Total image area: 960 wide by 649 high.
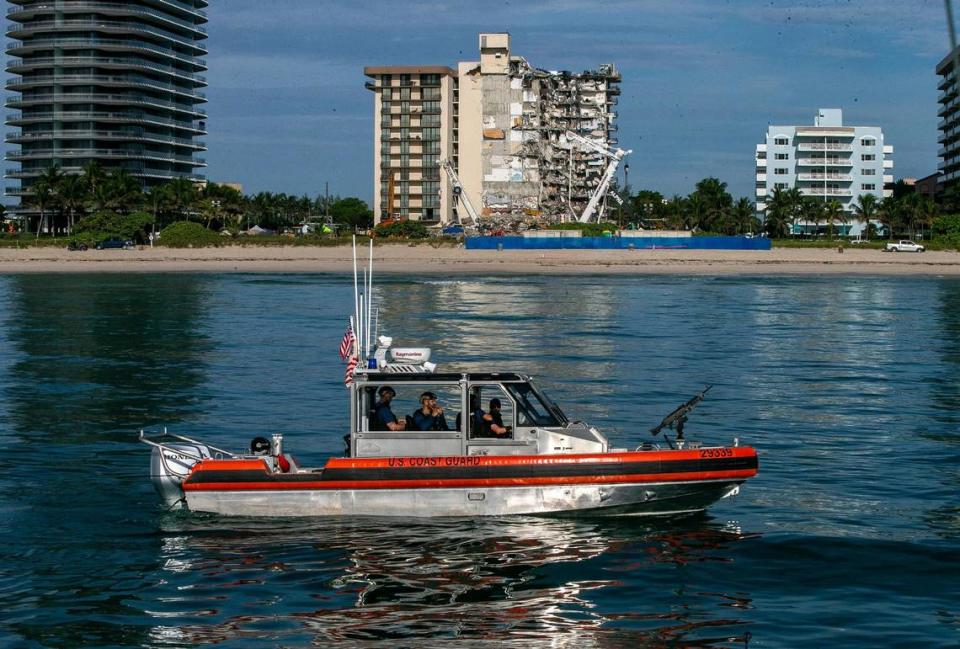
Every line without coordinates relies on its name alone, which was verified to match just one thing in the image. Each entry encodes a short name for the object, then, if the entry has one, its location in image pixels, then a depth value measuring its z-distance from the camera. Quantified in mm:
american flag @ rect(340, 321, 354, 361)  17469
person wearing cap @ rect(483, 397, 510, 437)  17562
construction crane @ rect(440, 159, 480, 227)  166750
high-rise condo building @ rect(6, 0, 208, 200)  152500
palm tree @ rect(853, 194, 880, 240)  151125
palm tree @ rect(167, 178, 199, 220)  138375
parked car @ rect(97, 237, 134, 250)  125569
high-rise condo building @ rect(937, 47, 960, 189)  169375
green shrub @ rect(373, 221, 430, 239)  140500
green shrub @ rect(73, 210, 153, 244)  129500
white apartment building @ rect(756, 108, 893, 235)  168875
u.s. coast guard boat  17219
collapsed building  172625
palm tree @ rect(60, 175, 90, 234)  134875
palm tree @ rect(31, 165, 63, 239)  136250
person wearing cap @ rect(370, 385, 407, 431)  17547
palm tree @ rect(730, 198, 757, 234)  154250
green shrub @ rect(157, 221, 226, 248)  127500
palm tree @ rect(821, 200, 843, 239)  150250
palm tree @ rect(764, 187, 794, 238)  149625
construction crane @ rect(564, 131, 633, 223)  160875
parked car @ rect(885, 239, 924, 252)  119994
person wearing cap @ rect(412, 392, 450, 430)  17688
